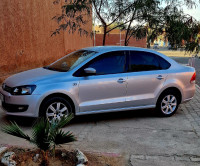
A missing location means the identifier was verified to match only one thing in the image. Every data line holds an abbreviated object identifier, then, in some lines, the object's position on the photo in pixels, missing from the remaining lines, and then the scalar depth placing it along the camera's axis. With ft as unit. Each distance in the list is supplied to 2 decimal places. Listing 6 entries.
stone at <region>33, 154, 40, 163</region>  9.39
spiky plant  8.68
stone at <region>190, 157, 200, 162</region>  10.78
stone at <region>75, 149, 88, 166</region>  9.31
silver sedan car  13.70
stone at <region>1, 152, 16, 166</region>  9.05
